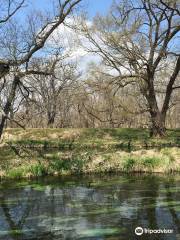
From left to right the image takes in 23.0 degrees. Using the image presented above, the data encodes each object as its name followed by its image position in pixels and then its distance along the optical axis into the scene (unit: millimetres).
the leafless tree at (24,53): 21984
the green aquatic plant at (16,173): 19156
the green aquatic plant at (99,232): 10508
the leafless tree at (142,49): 29359
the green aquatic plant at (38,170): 19511
